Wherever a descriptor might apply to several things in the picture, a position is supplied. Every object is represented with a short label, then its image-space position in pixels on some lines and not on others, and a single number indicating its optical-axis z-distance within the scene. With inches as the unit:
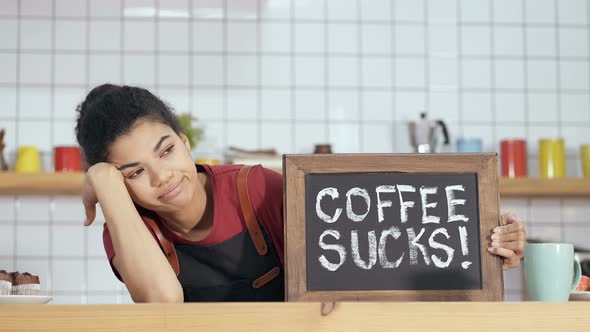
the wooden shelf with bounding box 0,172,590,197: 137.2
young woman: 55.3
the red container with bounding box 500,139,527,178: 149.3
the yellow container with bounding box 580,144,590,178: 147.7
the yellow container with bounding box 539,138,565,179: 148.3
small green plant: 142.4
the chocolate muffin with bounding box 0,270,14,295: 56.0
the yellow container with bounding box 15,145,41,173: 143.0
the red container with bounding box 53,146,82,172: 142.3
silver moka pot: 146.3
